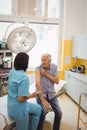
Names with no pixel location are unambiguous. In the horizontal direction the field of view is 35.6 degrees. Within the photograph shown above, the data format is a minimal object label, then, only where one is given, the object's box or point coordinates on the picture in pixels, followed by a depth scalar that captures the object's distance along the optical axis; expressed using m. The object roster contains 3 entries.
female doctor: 1.51
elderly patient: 1.96
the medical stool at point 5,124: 1.56
